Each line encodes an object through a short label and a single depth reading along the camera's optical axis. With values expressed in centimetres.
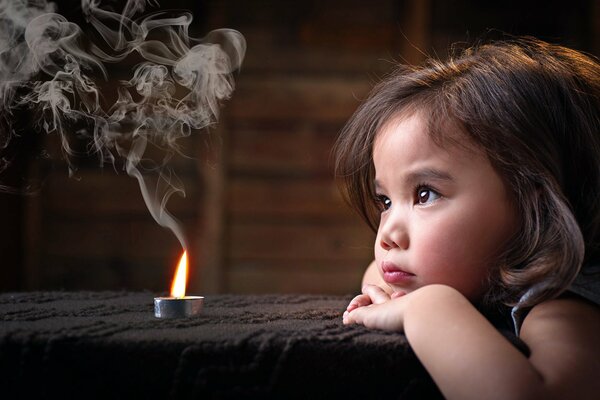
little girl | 79
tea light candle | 90
